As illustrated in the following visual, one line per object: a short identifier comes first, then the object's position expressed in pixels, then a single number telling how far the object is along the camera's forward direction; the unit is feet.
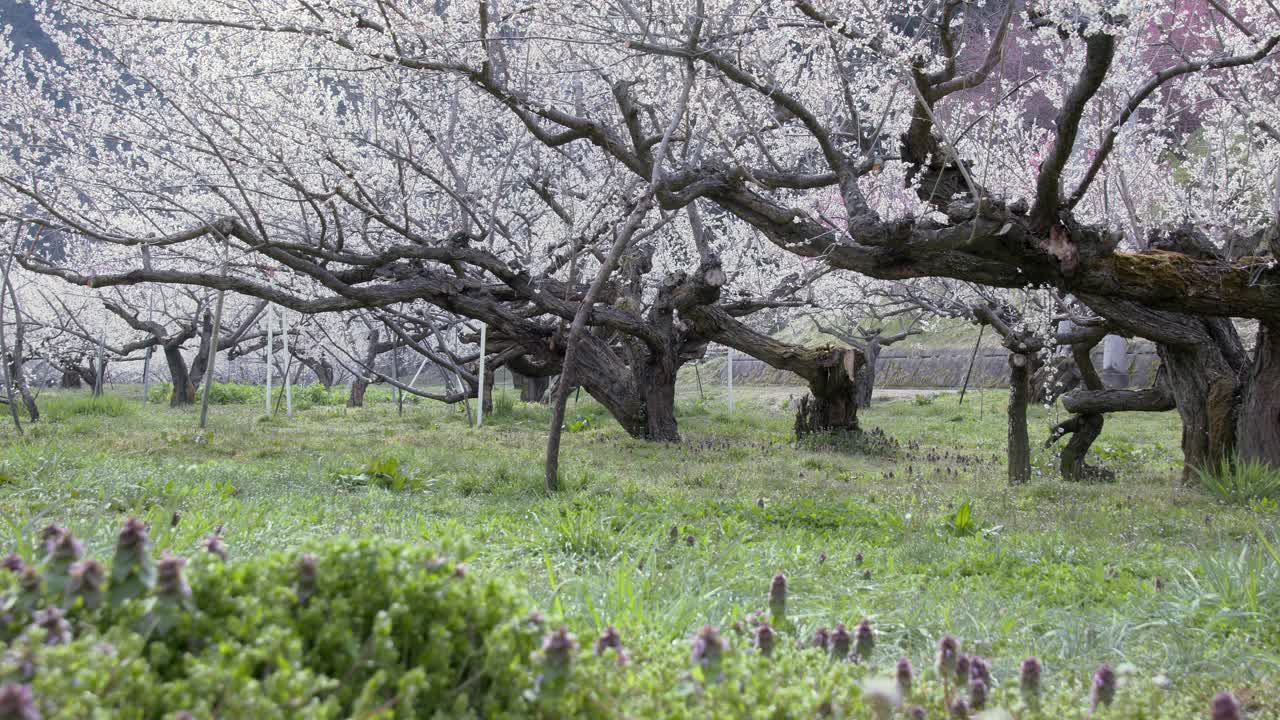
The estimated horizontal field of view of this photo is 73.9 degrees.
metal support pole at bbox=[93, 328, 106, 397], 59.03
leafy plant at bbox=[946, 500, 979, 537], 17.72
